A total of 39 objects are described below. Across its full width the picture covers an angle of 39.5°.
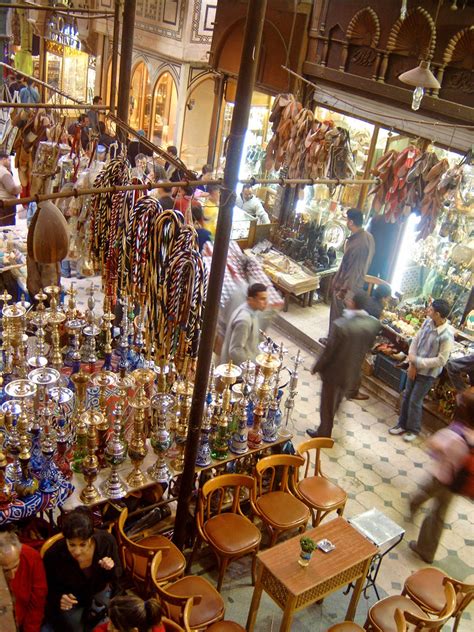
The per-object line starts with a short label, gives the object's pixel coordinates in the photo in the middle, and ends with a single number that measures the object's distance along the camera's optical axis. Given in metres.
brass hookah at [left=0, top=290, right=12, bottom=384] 5.89
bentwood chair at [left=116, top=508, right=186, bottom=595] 4.62
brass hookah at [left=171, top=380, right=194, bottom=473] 5.54
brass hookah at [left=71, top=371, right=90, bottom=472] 5.11
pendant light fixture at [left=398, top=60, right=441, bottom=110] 6.47
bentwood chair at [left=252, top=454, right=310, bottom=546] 5.42
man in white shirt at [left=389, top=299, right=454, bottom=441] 7.02
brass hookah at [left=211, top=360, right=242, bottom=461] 5.65
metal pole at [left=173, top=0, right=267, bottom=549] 3.90
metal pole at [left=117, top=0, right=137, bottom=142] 5.79
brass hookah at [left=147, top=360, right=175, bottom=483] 5.36
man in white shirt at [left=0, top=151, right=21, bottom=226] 9.19
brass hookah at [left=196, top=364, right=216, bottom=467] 5.50
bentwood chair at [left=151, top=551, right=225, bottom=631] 4.35
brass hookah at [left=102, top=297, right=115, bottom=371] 6.47
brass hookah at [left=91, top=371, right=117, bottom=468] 5.16
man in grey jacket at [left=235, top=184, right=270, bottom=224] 10.73
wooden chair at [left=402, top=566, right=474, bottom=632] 4.71
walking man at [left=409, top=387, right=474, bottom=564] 5.05
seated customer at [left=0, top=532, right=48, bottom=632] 4.16
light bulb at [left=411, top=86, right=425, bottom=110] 6.81
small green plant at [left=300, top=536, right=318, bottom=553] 4.59
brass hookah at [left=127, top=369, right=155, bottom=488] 5.18
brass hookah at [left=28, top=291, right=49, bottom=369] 6.08
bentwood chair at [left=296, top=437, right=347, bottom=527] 5.68
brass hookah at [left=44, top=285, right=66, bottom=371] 6.07
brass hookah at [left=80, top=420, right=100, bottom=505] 4.97
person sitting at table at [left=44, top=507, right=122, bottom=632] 4.29
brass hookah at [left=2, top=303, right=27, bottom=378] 5.94
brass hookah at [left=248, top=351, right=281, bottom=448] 5.90
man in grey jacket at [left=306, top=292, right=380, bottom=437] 6.47
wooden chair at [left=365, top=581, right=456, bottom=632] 4.41
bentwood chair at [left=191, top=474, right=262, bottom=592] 5.10
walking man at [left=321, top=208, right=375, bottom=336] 8.02
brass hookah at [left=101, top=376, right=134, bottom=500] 5.07
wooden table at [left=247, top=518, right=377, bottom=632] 4.54
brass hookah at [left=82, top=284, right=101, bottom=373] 6.38
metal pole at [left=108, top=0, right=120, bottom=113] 6.27
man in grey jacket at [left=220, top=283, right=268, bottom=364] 6.26
